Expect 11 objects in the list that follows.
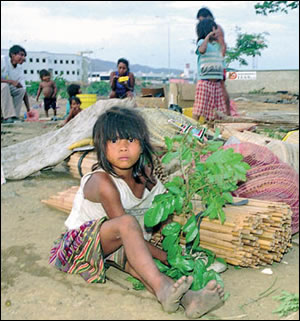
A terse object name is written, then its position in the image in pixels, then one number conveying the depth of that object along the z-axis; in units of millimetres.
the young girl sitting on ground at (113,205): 2000
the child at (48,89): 10219
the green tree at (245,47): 24062
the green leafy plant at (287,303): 1919
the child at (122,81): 7512
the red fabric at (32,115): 9028
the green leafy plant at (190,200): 2150
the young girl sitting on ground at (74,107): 6766
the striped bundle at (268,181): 2832
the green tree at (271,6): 17297
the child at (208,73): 5172
